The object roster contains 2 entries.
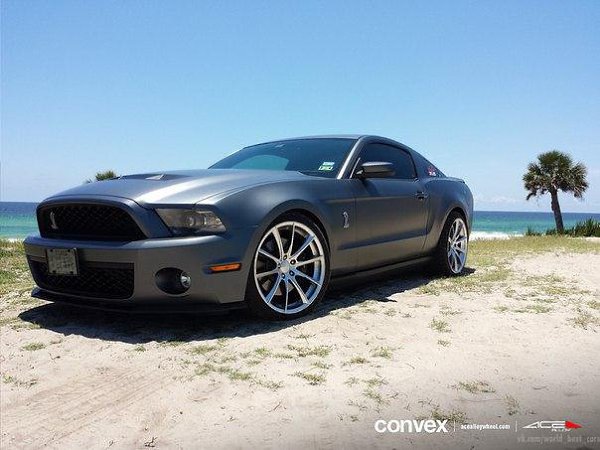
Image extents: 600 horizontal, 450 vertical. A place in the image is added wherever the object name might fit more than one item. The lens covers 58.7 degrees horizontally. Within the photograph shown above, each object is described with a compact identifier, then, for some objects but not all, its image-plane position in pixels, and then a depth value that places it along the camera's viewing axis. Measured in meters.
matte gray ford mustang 3.30
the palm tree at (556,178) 28.84
